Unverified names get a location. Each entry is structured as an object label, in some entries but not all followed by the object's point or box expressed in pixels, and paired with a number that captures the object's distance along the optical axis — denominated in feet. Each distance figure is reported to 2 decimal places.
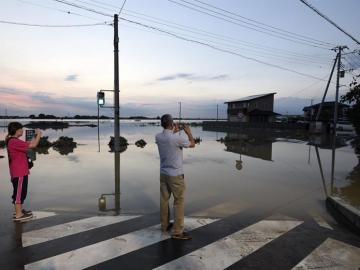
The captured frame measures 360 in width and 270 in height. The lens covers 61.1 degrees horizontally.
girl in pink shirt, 17.61
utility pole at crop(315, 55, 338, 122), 114.21
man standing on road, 15.48
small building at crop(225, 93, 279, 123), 176.14
